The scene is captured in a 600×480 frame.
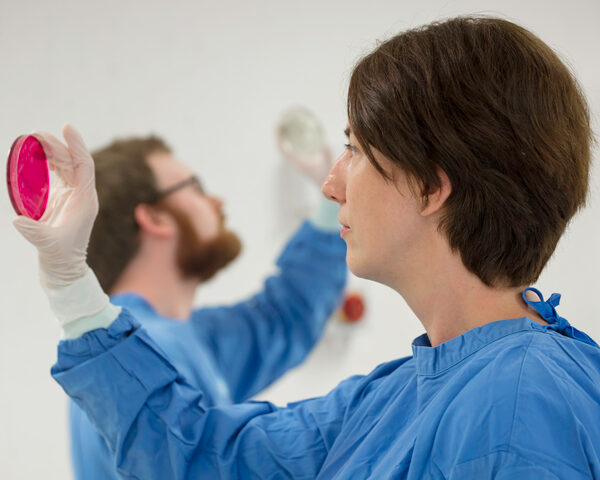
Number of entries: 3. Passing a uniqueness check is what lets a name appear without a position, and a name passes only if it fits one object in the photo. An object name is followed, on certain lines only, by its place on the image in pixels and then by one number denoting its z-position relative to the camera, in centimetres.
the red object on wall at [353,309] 225
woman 131
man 204
